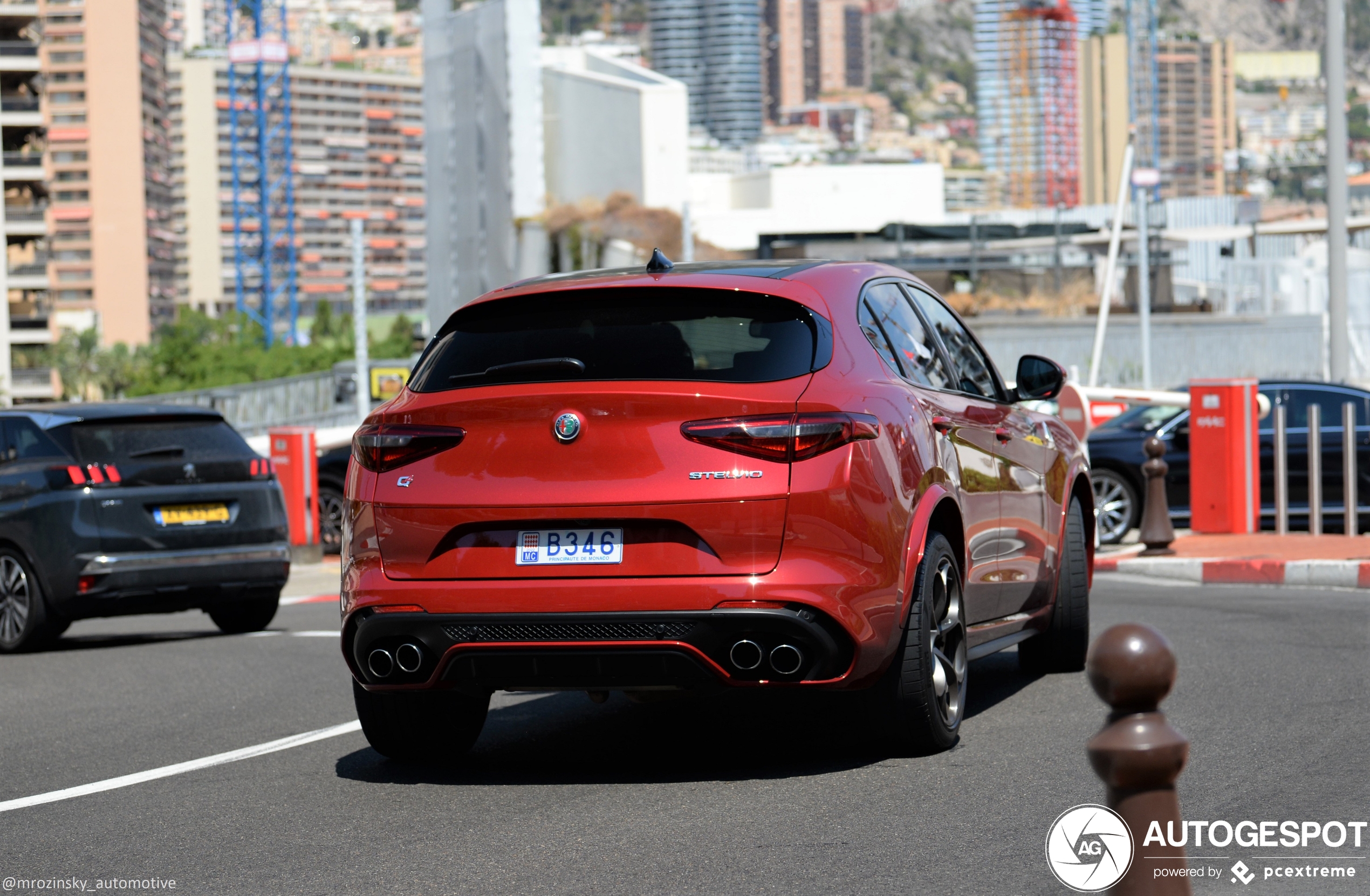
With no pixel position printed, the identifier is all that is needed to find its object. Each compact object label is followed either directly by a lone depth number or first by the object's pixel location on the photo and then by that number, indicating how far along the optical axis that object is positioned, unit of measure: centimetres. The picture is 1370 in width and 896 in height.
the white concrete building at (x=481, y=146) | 8462
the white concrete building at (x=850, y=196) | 11219
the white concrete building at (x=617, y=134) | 9138
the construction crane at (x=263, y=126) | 12925
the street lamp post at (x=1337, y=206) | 1992
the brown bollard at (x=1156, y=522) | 1444
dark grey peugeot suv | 1122
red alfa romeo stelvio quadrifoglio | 559
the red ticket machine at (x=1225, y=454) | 1541
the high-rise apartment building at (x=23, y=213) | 9219
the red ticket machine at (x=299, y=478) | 1917
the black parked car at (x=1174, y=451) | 1602
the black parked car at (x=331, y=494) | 1945
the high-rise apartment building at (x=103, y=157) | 15525
